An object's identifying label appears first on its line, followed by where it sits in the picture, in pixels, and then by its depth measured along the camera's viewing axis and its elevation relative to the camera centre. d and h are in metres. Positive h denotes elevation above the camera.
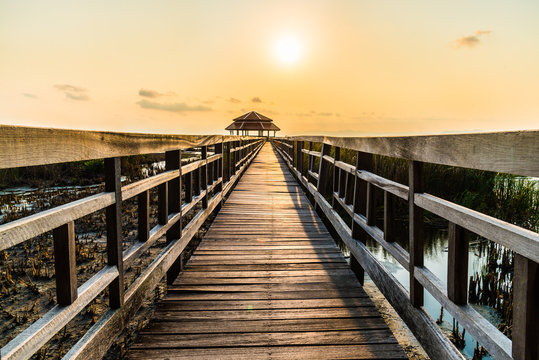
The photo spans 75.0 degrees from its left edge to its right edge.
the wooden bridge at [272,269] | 1.10 -0.64
